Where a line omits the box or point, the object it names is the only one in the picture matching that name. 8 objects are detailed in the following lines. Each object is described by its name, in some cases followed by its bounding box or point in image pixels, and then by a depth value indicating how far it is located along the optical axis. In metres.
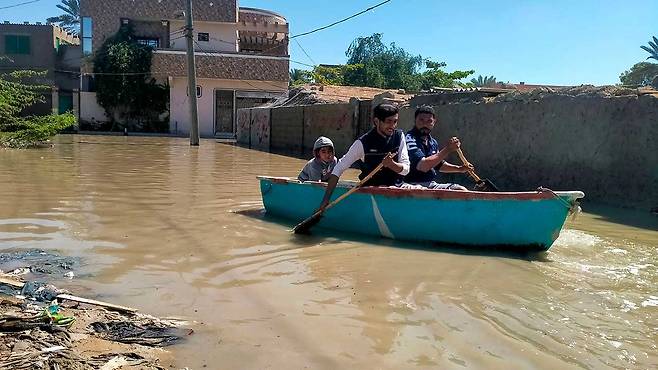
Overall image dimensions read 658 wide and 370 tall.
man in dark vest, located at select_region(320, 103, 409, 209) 6.42
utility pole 23.67
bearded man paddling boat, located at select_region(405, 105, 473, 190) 6.79
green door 37.28
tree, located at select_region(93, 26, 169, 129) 34.66
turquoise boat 5.82
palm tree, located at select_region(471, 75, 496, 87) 74.38
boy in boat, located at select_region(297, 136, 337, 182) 7.87
